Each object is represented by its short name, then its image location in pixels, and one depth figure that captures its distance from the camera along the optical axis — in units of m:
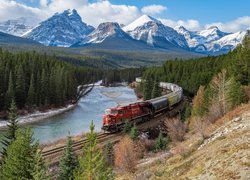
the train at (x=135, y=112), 40.09
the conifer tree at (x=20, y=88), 67.06
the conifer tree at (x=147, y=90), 74.62
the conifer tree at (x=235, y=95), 34.88
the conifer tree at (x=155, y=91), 71.41
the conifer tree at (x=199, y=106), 41.43
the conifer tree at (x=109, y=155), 29.04
